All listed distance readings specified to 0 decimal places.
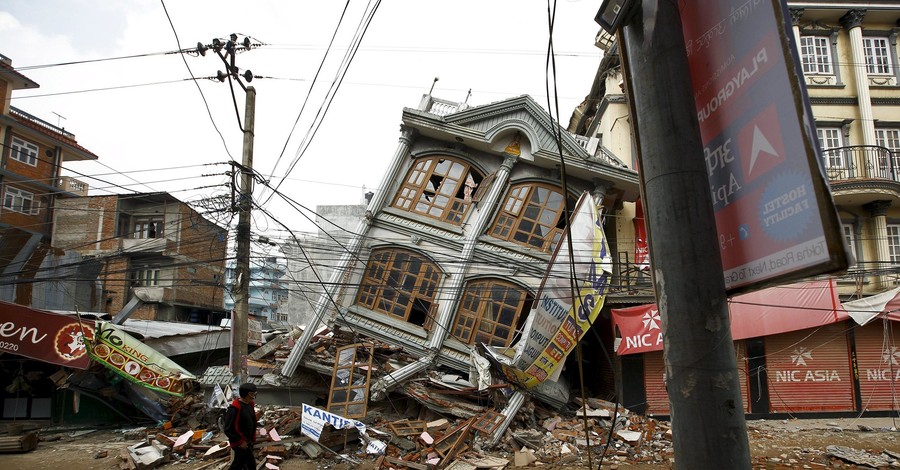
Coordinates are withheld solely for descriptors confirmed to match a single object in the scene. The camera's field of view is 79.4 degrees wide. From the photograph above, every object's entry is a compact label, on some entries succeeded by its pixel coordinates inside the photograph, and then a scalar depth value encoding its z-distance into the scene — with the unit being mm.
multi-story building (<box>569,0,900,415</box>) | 17234
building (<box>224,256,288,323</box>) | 53688
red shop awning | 16438
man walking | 8109
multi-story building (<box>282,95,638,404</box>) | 17328
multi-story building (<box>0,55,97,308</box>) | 30781
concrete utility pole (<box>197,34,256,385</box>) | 13180
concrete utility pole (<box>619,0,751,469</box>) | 2588
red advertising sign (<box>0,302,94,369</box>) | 14086
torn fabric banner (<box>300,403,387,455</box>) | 12852
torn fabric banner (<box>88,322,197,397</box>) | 14703
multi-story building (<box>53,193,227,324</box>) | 32531
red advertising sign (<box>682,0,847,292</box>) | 2410
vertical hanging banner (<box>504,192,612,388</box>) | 14742
